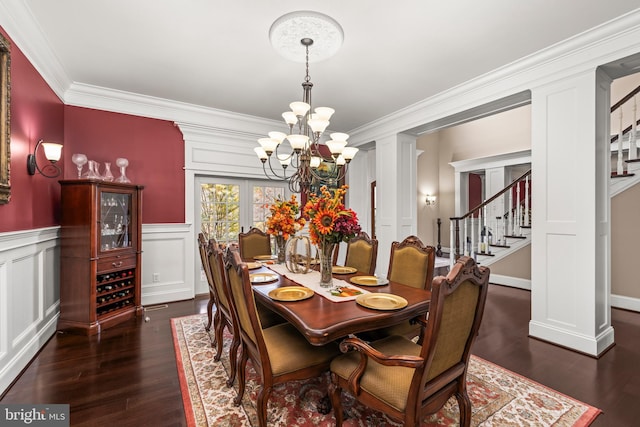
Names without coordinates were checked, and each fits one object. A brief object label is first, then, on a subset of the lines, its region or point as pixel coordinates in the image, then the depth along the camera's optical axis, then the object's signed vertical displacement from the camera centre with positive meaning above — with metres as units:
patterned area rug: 1.78 -1.23
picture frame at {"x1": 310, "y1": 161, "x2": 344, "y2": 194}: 5.53 +0.70
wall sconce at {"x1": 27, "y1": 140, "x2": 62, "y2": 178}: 2.58 +0.52
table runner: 1.94 -0.53
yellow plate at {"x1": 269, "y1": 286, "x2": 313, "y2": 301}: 1.89 -0.53
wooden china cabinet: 3.04 -0.46
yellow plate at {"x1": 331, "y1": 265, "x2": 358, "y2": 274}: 2.67 -0.51
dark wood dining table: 1.48 -0.56
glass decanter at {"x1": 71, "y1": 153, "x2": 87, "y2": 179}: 3.24 +0.58
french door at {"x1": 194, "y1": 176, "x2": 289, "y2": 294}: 4.56 +0.11
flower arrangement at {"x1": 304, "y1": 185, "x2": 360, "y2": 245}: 2.01 -0.05
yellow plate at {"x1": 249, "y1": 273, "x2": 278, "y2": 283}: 2.37 -0.52
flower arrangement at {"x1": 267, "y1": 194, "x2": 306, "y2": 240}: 2.79 -0.06
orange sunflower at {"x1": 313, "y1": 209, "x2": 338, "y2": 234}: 2.00 -0.05
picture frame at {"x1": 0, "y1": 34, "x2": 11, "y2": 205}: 2.07 +0.68
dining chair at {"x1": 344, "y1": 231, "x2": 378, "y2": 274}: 2.95 -0.41
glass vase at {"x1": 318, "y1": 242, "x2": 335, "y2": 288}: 2.14 -0.36
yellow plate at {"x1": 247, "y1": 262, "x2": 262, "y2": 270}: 2.88 -0.50
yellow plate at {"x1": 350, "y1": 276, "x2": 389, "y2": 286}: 2.27 -0.53
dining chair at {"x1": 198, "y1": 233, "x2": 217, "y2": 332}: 2.64 -0.53
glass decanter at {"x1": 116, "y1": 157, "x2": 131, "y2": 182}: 3.58 +0.58
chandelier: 2.41 +0.59
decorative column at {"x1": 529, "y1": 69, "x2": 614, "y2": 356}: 2.58 -0.01
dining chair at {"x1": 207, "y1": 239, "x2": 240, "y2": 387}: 1.99 -0.75
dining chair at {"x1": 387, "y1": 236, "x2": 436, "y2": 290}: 2.43 -0.42
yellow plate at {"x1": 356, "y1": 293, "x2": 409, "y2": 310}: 1.73 -0.54
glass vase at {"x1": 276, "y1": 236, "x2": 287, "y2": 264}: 3.18 -0.36
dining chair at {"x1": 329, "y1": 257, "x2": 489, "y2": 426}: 1.25 -0.72
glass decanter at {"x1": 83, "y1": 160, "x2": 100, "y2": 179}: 3.34 +0.48
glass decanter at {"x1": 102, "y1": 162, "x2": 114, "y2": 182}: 3.41 +0.46
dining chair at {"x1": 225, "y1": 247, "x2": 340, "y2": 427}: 1.57 -0.80
